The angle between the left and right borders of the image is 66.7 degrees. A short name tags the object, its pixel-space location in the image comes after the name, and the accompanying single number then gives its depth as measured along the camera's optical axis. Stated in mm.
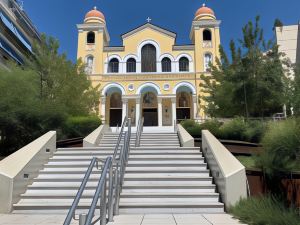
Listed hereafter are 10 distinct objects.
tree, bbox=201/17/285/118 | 12219
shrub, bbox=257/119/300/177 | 4792
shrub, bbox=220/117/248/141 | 10376
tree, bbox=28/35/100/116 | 13250
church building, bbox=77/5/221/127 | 26387
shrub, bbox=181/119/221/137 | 10878
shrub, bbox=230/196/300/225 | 3791
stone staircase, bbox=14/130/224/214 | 5149
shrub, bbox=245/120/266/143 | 9872
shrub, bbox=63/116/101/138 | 11166
